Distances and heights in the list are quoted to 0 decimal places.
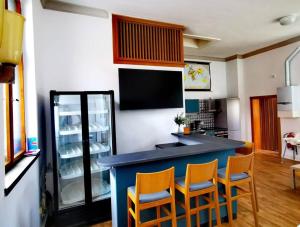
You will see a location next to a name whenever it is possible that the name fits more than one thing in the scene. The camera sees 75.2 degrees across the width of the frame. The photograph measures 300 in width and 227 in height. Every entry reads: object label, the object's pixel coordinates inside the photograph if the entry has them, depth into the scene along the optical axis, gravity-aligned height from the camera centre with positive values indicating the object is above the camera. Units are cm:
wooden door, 602 -43
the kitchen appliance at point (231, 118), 622 -22
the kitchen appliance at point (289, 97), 488 +31
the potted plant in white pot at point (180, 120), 383 -15
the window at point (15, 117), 174 +1
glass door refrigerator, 264 -52
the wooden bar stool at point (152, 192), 175 -76
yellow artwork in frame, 638 +120
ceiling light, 378 +178
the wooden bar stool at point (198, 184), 197 -77
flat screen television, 350 +47
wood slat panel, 354 +138
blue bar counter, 213 -59
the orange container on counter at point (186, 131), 380 -36
